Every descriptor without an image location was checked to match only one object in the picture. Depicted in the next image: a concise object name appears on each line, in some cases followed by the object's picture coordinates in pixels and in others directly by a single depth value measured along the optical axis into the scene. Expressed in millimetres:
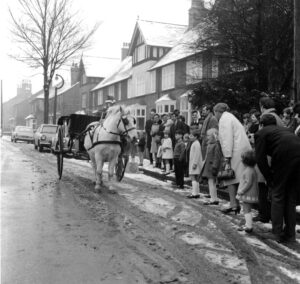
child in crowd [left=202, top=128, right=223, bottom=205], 8711
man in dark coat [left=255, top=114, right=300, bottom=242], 6176
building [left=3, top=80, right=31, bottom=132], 106438
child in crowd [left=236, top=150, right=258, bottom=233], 6770
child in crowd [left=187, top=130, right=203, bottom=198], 9991
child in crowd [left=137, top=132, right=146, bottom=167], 16577
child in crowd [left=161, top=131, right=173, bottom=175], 13844
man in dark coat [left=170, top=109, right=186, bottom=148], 13711
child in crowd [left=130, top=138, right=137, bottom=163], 16338
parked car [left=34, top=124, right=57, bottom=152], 26891
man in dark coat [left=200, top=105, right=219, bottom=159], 10305
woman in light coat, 7541
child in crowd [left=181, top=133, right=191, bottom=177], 11412
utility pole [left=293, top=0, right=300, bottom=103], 9867
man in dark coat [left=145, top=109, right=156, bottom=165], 16469
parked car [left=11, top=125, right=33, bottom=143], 40750
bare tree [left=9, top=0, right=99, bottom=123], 36906
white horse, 10500
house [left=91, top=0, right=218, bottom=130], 32188
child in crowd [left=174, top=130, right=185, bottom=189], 11492
